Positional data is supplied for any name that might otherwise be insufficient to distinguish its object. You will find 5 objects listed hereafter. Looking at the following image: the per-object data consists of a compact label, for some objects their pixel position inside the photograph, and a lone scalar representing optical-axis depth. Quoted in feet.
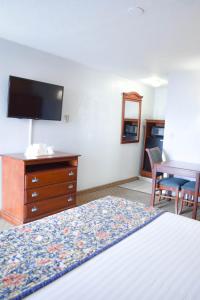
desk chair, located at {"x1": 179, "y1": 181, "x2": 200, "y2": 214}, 11.66
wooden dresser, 9.67
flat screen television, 10.34
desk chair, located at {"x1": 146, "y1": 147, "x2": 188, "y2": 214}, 12.27
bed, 3.54
